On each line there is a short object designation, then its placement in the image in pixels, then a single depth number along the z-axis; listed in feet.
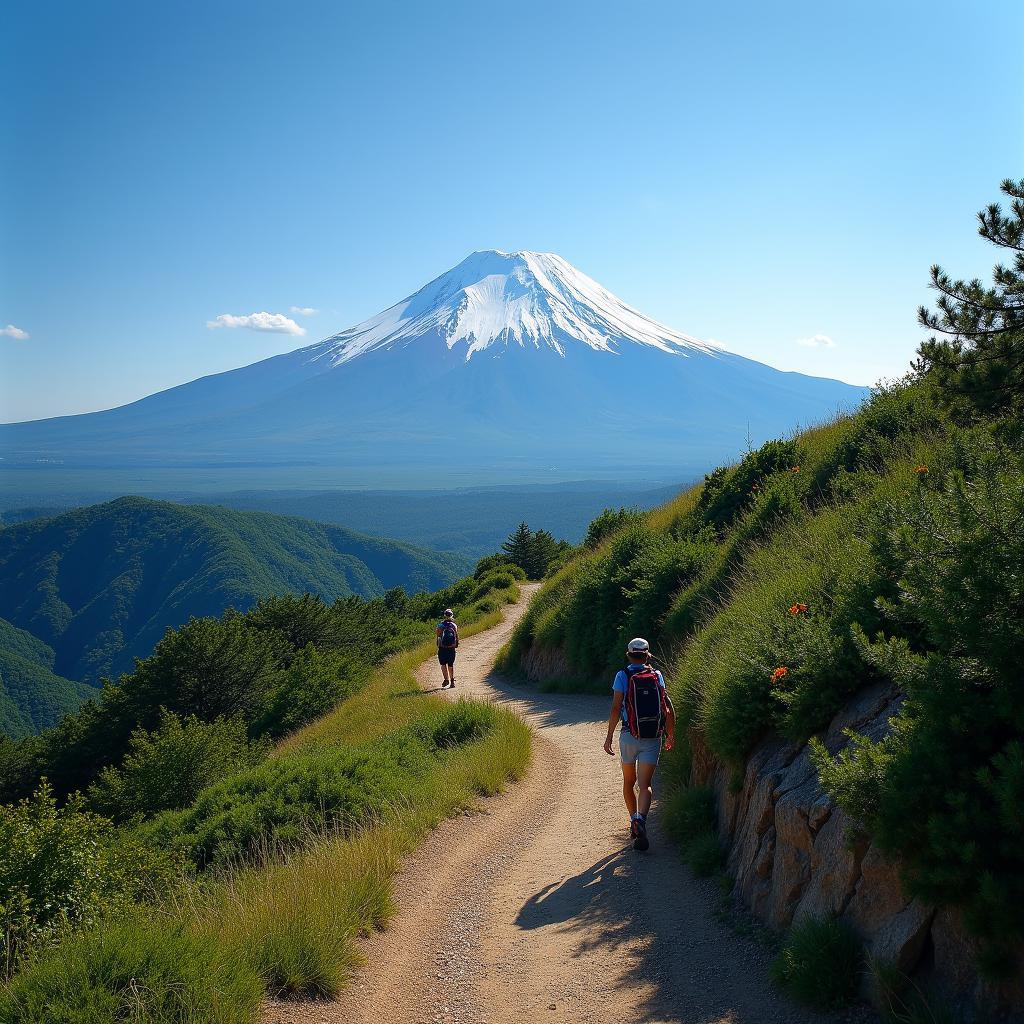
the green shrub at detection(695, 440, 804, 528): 47.55
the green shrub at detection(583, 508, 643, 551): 74.49
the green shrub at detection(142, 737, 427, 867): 24.73
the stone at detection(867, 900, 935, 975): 11.33
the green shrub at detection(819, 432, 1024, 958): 10.30
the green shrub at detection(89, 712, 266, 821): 46.62
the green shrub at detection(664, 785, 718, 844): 20.03
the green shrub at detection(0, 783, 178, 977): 18.29
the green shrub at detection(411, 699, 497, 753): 33.55
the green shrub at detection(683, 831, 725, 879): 18.31
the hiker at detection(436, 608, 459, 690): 54.70
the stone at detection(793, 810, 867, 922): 12.91
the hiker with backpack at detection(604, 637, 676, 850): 21.15
